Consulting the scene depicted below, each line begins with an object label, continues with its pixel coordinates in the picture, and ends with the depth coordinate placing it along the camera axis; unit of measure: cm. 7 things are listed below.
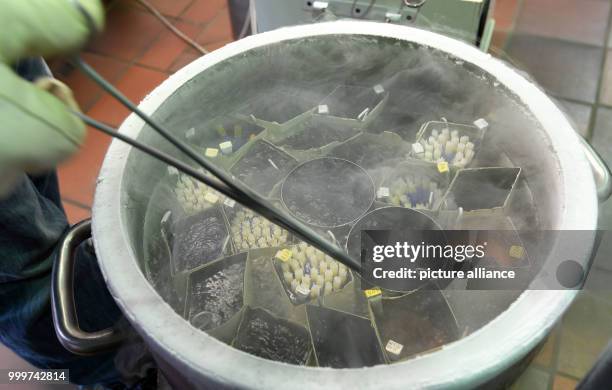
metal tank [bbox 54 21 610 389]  77
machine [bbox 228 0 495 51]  152
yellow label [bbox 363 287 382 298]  98
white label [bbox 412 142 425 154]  123
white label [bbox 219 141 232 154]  127
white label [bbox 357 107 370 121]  130
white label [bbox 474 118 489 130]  120
